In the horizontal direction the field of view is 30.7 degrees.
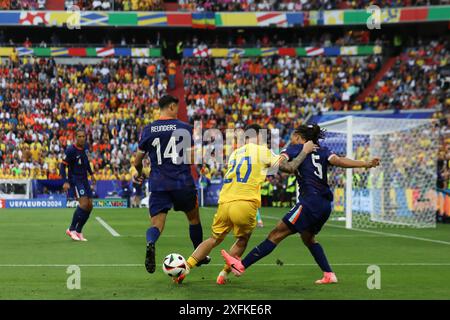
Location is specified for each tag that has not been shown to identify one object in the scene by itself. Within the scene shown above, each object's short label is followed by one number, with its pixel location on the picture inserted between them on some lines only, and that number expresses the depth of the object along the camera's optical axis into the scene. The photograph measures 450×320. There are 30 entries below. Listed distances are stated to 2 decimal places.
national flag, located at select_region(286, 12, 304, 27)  53.94
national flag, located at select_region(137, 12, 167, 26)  53.21
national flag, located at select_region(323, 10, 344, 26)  54.00
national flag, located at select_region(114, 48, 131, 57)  53.09
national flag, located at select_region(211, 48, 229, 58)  53.66
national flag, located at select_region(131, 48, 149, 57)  53.31
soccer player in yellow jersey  10.59
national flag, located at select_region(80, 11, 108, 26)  51.88
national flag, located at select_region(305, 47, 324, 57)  54.53
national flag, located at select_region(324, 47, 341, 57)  54.38
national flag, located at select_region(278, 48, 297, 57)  54.38
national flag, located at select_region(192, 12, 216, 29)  53.47
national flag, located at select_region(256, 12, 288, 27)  53.97
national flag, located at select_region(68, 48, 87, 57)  52.19
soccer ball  10.27
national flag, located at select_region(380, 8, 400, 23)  52.51
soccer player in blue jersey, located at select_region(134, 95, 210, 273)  11.09
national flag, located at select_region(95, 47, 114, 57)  52.75
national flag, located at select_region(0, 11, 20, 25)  51.50
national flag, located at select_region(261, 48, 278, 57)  54.19
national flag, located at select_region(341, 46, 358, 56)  54.44
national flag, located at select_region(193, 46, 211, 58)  53.47
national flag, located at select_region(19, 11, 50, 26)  51.41
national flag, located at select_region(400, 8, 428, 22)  52.37
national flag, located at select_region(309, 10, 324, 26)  54.03
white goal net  26.11
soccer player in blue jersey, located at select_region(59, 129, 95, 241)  17.95
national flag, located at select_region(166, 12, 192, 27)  53.25
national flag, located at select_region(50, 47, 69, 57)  51.97
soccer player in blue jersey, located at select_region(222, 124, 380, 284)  10.61
